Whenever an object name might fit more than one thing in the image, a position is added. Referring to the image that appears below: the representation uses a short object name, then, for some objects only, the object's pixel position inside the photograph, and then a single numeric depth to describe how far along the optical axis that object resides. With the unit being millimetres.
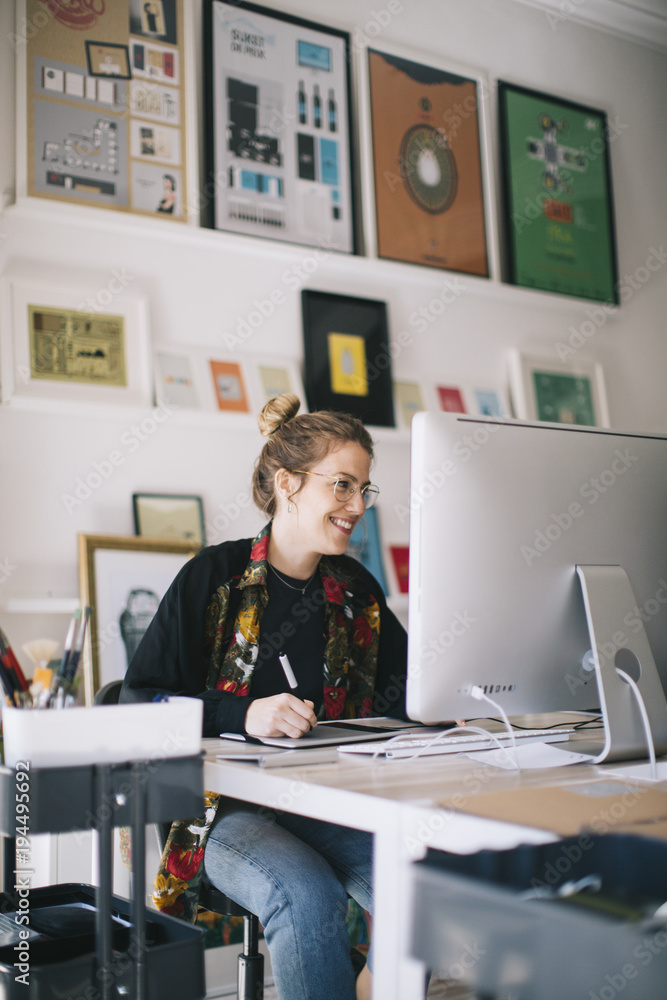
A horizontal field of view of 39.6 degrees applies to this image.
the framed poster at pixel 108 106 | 2441
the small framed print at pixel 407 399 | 2975
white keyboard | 1299
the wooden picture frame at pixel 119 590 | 2312
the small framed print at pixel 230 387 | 2656
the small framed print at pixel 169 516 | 2500
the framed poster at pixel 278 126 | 2740
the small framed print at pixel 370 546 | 2836
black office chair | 1528
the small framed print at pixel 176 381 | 2559
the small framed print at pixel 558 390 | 3215
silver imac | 1212
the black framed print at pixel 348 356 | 2844
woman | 1268
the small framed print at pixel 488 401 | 3143
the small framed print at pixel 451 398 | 3068
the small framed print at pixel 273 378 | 2717
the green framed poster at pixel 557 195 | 3312
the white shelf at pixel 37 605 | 2252
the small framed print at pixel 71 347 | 2359
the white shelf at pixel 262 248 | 2400
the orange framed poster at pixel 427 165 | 3039
